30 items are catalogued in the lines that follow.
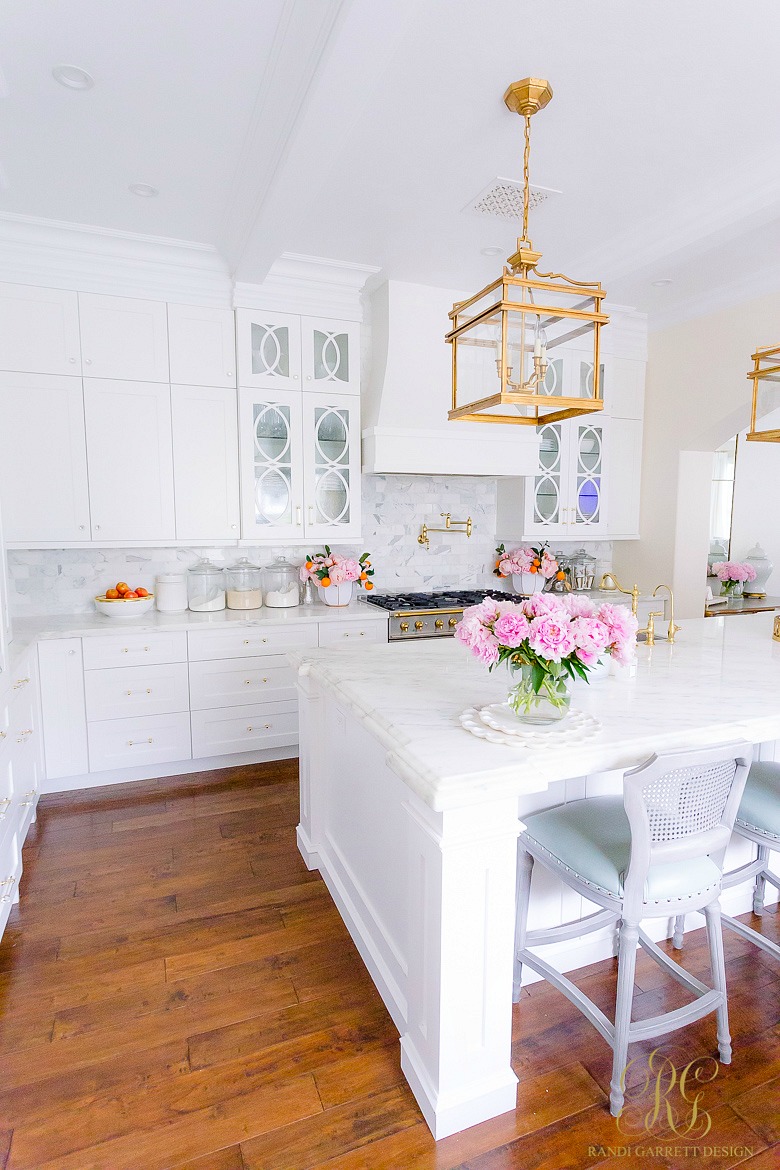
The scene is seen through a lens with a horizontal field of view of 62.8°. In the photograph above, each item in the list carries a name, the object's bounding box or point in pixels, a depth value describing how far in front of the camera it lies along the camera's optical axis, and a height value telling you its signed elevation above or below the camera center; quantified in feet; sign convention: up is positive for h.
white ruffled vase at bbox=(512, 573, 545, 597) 15.16 -1.59
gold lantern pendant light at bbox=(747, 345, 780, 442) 7.86 +1.68
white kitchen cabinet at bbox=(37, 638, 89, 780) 10.59 -3.24
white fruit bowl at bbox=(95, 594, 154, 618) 11.56 -1.70
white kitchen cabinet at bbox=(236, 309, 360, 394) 12.16 +3.14
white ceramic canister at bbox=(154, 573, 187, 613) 12.44 -1.55
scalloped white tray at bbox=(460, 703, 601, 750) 5.01 -1.75
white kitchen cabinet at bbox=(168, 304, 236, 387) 11.72 +3.10
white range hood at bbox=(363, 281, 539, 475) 12.87 +2.53
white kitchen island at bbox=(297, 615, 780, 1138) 4.72 -2.54
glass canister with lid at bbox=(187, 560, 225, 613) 12.57 -1.48
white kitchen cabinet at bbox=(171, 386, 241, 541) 11.93 +0.95
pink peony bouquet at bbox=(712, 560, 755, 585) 17.21 -1.45
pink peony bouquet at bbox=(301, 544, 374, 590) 12.97 -1.14
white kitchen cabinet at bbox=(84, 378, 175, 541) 11.36 +0.96
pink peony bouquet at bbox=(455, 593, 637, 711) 4.94 -0.97
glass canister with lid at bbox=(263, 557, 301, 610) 13.14 -1.50
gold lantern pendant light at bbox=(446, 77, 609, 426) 5.71 +1.73
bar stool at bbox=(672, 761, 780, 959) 6.22 -3.01
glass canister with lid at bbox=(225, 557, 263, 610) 12.89 -1.49
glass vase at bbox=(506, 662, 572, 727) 5.32 -1.56
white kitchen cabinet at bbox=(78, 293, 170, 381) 11.14 +3.09
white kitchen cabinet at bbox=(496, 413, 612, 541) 14.94 +0.60
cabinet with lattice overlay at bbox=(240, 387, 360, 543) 12.39 +0.97
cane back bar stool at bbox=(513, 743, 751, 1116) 4.85 -2.88
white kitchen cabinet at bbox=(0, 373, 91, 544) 10.85 +0.92
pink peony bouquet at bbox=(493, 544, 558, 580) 15.11 -1.11
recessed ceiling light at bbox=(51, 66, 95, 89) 6.75 +4.65
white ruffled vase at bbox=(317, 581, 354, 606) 13.16 -1.64
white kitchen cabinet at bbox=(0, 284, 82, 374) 10.68 +3.06
